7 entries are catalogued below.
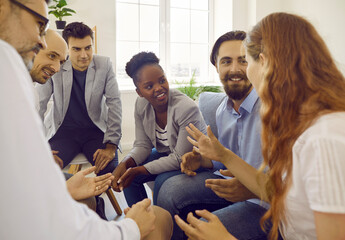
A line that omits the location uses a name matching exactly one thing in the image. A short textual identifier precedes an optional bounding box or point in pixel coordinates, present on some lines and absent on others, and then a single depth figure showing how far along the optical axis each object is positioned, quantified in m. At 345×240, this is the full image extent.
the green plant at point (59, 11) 3.31
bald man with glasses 0.50
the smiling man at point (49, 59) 2.03
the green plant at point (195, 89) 4.08
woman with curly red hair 0.70
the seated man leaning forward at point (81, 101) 2.46
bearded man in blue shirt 1.31
